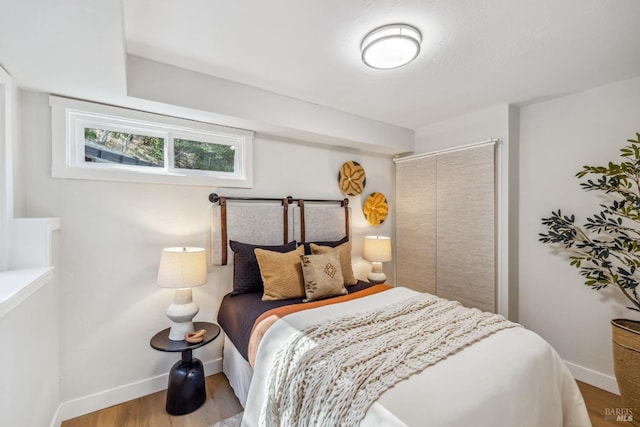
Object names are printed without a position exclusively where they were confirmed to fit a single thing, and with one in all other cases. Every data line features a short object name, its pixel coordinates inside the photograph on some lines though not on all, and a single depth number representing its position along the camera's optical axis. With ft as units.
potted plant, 6.29
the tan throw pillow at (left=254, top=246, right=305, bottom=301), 7.25
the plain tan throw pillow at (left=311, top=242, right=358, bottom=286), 8.65
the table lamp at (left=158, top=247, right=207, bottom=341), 6.48
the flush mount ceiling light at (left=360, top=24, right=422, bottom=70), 5.22
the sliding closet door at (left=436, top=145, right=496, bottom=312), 9.16
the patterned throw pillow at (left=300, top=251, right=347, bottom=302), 7.32
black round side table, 6.48
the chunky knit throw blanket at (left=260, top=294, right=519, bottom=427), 3.81
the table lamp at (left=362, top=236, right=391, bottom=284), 10.43
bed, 3.63
